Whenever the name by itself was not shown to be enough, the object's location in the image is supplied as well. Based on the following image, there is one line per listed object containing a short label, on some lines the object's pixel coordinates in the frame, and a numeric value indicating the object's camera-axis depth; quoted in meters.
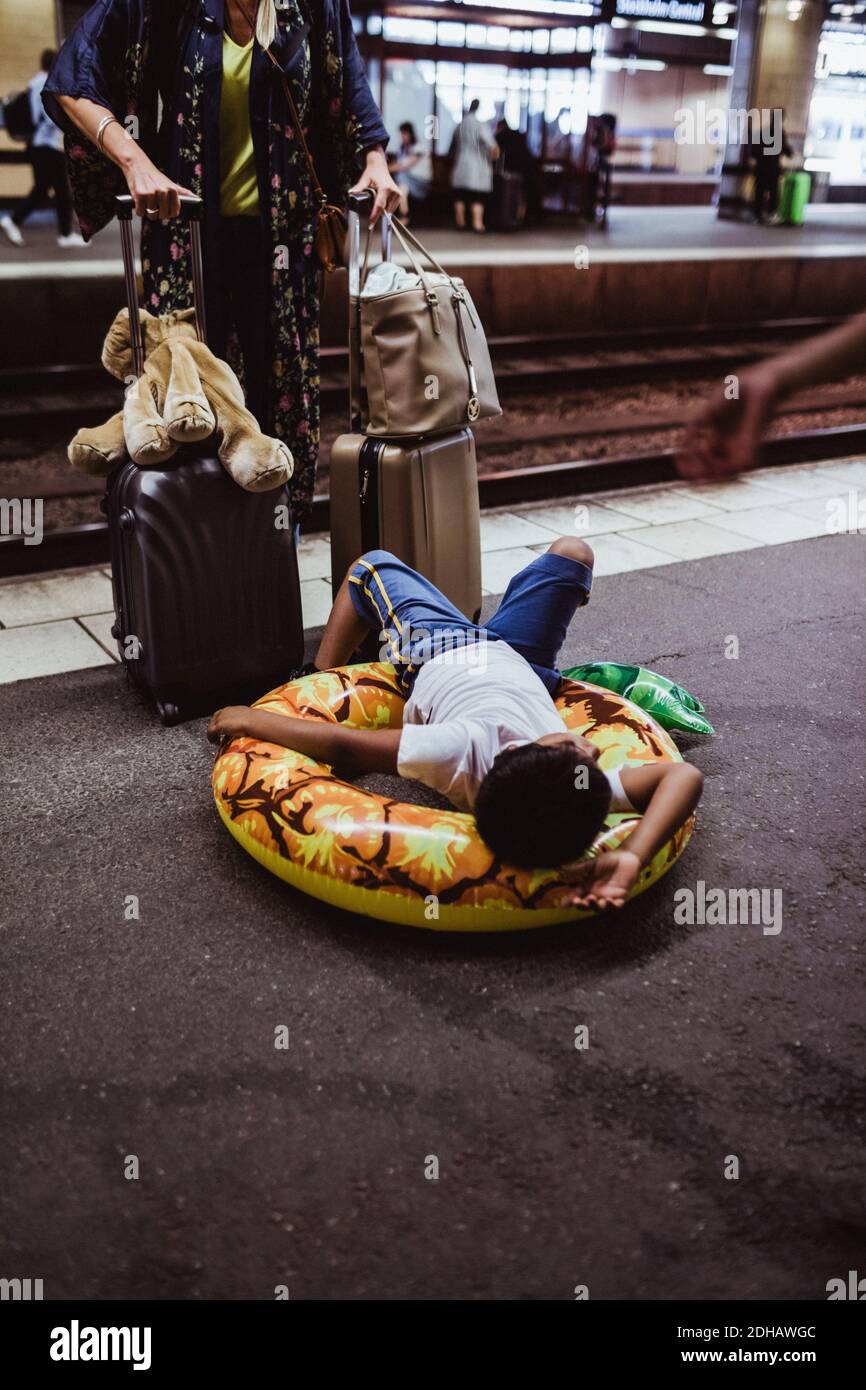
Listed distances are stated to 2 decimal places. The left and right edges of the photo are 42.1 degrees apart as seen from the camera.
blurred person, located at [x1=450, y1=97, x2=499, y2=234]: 15.50
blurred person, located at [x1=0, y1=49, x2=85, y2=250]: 11.06
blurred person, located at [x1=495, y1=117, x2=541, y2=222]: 16.48
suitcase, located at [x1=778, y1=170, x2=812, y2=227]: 18.66
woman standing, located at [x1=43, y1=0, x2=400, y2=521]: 3.38
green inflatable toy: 3.58
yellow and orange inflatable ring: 2.56
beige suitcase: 3.75
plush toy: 3.32
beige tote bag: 3.64
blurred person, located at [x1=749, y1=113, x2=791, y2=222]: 18.72
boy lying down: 2.44
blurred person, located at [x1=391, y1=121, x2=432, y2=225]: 15.95
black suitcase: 3.38
